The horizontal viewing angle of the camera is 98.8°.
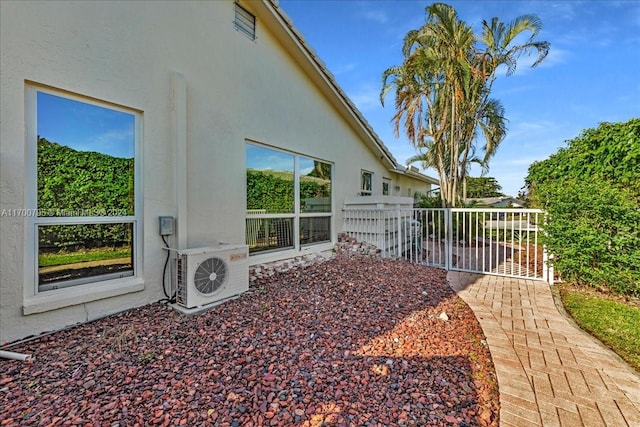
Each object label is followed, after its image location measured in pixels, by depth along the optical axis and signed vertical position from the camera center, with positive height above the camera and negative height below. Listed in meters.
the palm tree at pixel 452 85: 10.66 +5.61
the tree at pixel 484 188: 35.88 +3.24
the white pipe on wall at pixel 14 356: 2.65 -1.40
